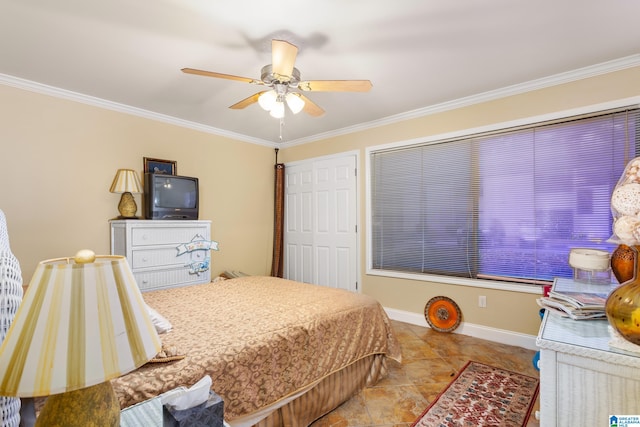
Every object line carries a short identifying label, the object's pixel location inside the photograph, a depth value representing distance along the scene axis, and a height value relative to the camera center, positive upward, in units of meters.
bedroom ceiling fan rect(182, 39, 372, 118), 1.89 +0.92
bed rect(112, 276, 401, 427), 1.35 -0.67
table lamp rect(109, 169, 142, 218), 3.12 +0.29
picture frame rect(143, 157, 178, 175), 3.52 +0.61
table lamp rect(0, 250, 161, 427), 0.55 -0.23
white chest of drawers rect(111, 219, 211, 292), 3.10 -0.35
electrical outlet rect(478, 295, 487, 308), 3.13 -0.85
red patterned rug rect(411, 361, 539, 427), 1.86 -1.23
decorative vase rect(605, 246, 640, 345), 0.85 -0.26
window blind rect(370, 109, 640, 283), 2.60 +0.21
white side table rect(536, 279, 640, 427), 0.81 -0.45
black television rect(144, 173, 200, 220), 3.33 +0.24
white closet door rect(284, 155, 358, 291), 4.18 -0.06
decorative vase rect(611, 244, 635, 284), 1.50 -0.22
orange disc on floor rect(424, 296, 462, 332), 3.26 -1.04
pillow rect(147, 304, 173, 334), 1.53 -0.55
